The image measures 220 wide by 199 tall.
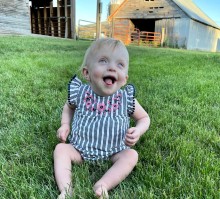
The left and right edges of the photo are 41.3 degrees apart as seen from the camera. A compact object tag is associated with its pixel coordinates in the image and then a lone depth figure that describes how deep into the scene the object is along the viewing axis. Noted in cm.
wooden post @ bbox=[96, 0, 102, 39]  1683
